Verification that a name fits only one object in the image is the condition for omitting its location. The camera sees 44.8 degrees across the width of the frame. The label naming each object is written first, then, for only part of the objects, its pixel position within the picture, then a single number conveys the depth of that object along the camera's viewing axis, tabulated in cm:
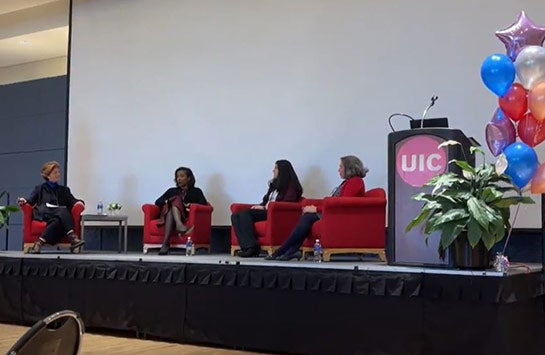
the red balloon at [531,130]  389
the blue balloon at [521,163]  377
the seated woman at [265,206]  555
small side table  634
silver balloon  372
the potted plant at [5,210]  643
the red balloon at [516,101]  388
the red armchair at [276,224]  545
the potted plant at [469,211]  369
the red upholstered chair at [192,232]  620
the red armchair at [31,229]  630
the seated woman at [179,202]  613
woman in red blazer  512
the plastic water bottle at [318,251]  502
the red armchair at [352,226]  500
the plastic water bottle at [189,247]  596
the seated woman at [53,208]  618
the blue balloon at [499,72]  379
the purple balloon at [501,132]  402
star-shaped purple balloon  396
